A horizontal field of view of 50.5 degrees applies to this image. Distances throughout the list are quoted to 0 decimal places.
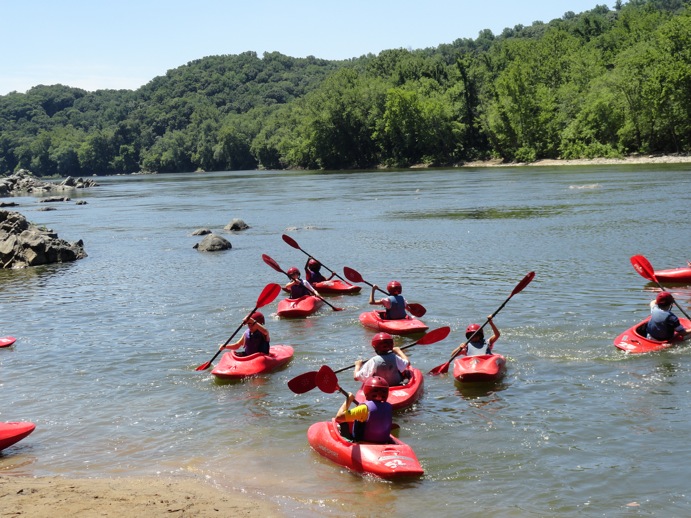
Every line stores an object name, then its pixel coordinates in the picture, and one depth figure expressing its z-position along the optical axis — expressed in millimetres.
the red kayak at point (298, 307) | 15953
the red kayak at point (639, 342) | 11703
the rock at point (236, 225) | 33938
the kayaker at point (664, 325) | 11752
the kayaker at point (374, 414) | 7781
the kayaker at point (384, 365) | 9500
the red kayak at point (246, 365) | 11391
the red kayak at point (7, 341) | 14008
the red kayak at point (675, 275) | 16922
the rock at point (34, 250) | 26031
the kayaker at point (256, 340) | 11781
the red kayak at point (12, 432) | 8555
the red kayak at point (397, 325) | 13703
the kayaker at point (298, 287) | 16141
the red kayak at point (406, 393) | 9578
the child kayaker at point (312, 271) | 18125
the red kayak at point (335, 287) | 18203
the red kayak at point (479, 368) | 10531
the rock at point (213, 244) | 27219
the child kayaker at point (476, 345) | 11180
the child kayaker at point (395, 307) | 13773
